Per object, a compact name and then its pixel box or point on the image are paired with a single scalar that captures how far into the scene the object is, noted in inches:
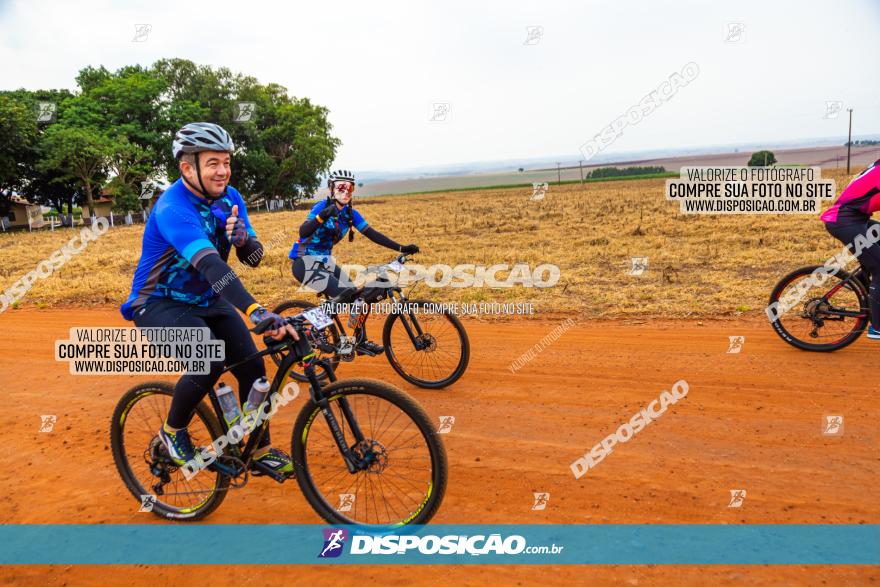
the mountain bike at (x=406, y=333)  249.8
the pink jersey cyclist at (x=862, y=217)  252.7
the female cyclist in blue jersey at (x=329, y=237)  257.9
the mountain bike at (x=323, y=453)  134.8
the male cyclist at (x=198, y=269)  130.6
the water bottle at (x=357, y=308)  251.9
